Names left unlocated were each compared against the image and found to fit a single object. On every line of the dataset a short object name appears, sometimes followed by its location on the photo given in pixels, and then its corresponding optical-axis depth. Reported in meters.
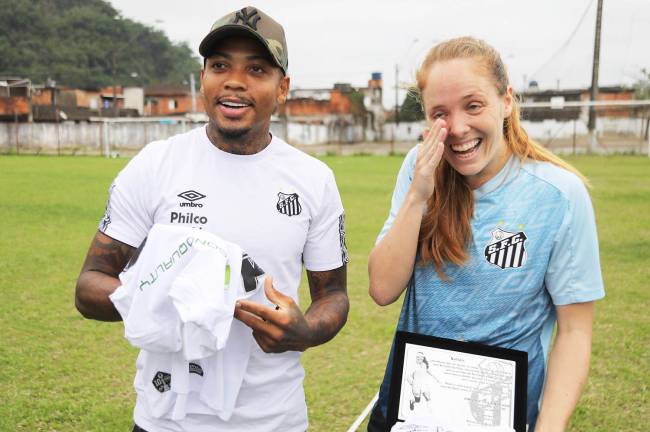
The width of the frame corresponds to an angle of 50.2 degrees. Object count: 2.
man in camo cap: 2.24
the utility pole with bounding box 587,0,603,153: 37.25
